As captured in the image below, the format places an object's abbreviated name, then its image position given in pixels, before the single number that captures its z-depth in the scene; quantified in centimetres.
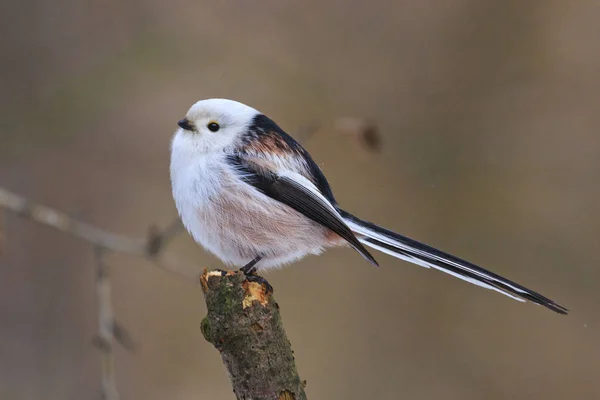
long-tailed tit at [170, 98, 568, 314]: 599
